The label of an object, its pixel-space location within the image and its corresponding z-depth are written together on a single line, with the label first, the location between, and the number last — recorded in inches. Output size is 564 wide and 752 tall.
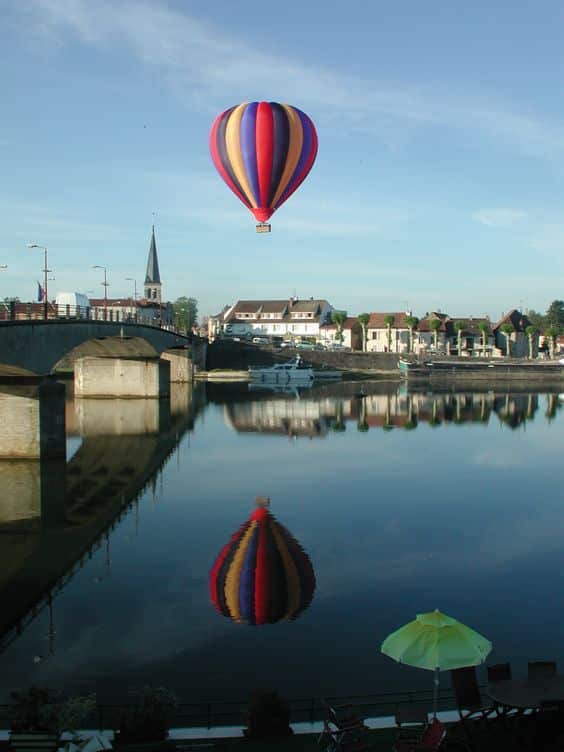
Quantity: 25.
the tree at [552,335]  6176.2
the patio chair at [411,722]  466.0
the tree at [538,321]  6826.8
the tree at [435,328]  5994.1
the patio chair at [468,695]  480.1
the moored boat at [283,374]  4466.0
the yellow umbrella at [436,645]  445.7
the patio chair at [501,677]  478.9
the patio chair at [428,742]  416.5
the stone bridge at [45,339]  1562.5
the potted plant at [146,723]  439.5
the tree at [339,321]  6072.8
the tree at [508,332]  6003.9
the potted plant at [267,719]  471.5
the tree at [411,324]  5861.2
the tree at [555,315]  6756.9
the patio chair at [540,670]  487.0
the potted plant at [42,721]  418.3
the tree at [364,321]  5969.5
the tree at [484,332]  5979.3
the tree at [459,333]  5958.2
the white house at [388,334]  6139.3
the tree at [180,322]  7352.4
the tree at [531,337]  6102.4
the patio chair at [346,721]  462.9
